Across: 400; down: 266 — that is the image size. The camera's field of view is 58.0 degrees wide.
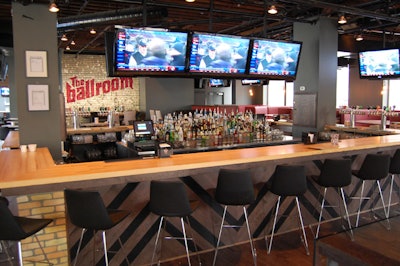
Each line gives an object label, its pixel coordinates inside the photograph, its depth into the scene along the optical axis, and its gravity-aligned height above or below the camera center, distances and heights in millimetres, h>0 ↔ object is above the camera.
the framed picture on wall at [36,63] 4477 +503
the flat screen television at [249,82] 11883 +691
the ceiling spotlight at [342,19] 6043 +1394
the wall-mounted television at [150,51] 4270 +642
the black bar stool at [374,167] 4328 -783
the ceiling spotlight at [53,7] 4289 +1149
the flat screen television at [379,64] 6773 +743
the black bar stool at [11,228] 2525 -896
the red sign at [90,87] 14555 +687
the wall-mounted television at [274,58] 5184 +653
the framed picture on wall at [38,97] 4535 +84
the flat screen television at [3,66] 12234 +1341
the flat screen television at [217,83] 12900 +707
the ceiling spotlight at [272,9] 5257 +1370
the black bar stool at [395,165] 4734 -826
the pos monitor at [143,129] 4719 -339
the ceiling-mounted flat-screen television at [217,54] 4703 +661
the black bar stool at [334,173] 4020 -789
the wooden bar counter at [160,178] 3002 -665
